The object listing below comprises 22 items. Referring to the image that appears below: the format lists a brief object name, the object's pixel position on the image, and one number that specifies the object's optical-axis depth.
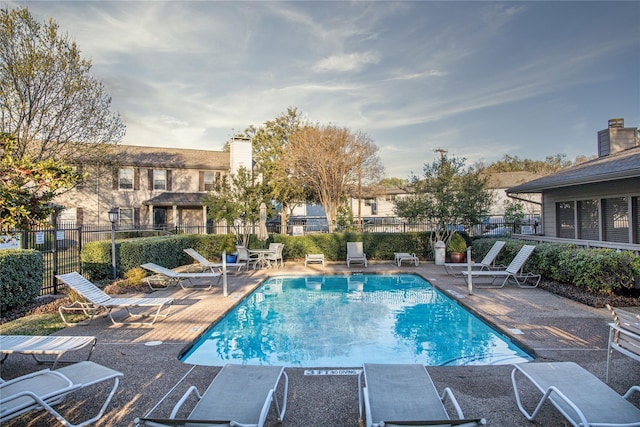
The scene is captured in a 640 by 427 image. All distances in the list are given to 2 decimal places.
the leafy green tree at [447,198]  14.23
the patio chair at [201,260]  11.37
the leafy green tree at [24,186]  3.78
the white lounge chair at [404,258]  13.71
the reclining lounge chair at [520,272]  9.21
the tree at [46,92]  13.09
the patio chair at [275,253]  13.75
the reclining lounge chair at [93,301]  6.20
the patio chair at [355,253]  13.76
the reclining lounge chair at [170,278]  9.18
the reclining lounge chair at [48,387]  2.46
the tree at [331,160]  24.02
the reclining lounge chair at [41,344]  3.55
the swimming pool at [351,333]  5.37
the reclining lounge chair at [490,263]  10.73
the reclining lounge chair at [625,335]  3.36
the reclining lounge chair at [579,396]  2.50
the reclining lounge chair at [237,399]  2.35
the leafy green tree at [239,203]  15.15
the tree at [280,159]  25.81
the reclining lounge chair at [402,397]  2.43
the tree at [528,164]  47.38
